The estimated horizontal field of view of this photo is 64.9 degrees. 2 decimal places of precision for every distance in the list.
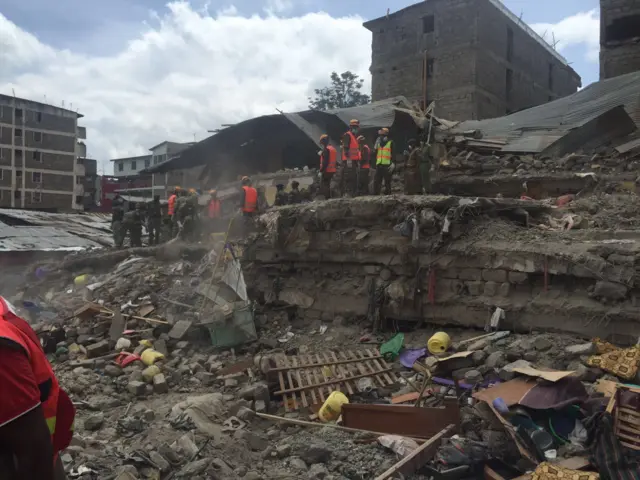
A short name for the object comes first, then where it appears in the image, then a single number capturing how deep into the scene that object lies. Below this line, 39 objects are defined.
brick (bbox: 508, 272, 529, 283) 6.53
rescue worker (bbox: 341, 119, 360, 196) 11.12
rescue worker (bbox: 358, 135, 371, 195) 11.42
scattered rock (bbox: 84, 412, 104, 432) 5.53
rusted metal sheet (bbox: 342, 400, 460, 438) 4.84
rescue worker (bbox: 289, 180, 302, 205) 13.27
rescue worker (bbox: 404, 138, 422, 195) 10.61
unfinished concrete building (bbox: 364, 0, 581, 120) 23.38
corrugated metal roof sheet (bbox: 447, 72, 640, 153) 13.13
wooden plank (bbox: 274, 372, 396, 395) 6.32
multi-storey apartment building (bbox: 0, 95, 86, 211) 40.47
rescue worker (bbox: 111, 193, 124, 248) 15.84
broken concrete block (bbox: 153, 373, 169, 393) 6.84
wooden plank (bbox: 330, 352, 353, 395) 6.25
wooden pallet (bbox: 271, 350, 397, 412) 6.26
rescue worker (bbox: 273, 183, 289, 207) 13.34
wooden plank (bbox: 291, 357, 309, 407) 6.08
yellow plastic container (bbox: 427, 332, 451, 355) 6.53
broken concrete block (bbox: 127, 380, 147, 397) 6.72
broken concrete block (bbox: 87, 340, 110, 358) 8.10
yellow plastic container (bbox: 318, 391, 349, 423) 5.70
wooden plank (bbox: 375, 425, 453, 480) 4.14
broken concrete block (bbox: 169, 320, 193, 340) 8.37
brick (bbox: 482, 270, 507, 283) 6.73
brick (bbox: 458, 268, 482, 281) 6.98
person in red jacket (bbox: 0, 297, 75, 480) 1.43
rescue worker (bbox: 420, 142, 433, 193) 10.55
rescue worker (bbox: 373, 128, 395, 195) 10.62
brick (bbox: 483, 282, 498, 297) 6.81
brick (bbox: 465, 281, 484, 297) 6.94
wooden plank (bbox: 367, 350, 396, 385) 6.33
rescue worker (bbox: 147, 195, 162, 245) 15.35
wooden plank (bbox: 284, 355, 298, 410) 6.15
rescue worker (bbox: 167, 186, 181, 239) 14.20
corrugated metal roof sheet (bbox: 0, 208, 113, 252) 19.04
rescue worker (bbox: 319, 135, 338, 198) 10.99
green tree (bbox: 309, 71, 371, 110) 35.62
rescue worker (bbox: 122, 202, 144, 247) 15.57
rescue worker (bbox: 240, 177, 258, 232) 10.73
